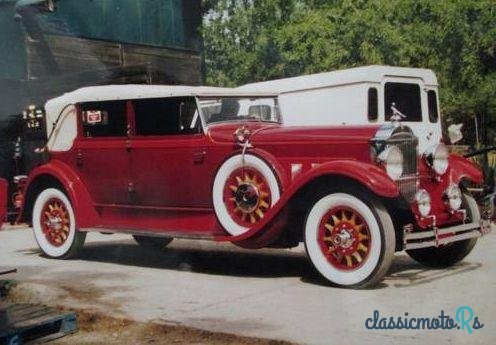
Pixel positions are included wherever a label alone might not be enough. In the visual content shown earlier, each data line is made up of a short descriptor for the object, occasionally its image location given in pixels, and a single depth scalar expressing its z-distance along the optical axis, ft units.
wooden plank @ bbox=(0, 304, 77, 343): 11.88
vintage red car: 16.34
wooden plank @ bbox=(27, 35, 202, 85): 40.04
